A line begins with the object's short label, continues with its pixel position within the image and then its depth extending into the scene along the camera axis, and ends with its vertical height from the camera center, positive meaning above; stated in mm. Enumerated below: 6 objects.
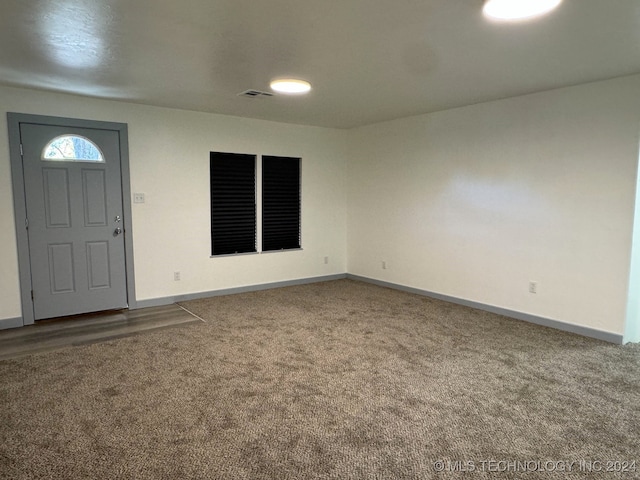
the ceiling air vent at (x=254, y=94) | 4268 +1105
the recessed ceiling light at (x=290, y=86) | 3842 +1081
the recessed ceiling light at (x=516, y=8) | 2254 +1077
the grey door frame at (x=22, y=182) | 4273 +155
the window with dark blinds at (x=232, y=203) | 5691 -65
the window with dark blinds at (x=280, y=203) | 6133 -66
